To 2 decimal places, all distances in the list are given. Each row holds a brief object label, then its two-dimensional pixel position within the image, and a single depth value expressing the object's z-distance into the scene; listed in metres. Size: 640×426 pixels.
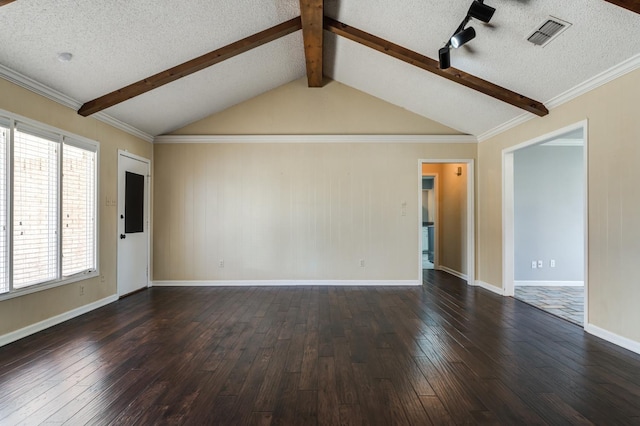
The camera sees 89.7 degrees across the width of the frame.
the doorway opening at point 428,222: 9.12
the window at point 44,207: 3.07
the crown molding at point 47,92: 3.06
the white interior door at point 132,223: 4.84
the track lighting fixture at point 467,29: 2.77
